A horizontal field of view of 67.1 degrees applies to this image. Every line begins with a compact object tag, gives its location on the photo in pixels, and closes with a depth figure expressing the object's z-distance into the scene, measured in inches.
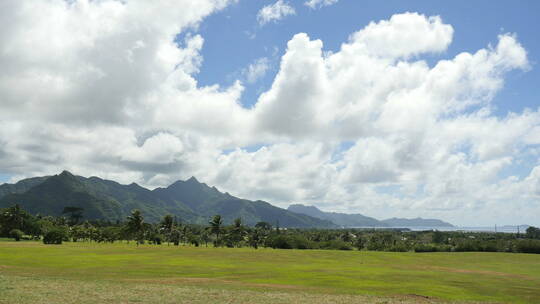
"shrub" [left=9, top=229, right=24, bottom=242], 6643.7
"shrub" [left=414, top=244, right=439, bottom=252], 6033.5
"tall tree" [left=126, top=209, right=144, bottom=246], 6156.5
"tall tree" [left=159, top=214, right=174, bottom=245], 6830.2
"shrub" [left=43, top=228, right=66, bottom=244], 5625.0
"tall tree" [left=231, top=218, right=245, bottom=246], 6673.2
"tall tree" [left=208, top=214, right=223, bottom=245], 6629.9
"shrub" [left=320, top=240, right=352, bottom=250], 6417.3
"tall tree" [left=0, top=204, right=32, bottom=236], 7027.6
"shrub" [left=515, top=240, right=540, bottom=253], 5275.6
